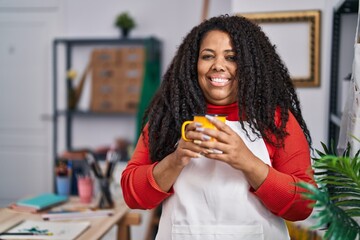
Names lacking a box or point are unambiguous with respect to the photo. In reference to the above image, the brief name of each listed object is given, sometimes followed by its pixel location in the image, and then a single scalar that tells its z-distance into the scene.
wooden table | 1.82
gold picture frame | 2.53
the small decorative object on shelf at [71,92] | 4.21
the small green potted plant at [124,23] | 4.07
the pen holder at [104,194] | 2.16
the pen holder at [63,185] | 2.37
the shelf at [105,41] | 4.04
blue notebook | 2.11
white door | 4.45
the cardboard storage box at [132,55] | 4.12
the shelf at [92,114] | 4.13
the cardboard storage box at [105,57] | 4.16
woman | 1.29
